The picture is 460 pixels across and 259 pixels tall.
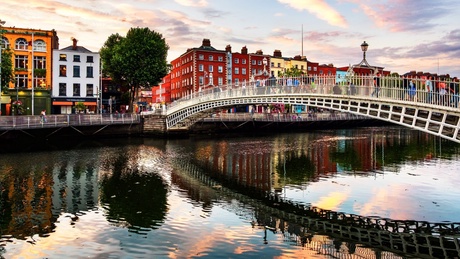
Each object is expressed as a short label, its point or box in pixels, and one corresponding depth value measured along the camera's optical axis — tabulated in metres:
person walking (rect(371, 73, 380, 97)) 20.25
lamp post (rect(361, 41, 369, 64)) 18.78
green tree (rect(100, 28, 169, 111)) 53.03
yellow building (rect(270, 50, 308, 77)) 84.81
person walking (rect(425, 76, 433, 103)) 17.03
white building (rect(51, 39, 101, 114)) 54.31
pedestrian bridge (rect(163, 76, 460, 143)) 16.79
